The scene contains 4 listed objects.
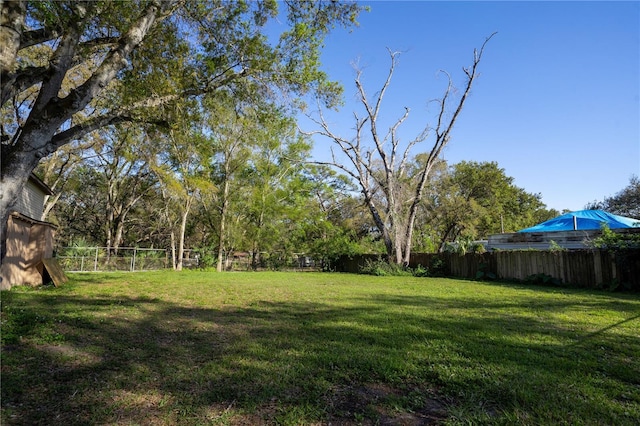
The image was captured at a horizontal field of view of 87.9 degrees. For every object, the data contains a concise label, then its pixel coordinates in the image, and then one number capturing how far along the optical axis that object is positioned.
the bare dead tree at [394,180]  19.80
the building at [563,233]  15.73
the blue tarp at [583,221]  17.74
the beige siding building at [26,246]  9.16
